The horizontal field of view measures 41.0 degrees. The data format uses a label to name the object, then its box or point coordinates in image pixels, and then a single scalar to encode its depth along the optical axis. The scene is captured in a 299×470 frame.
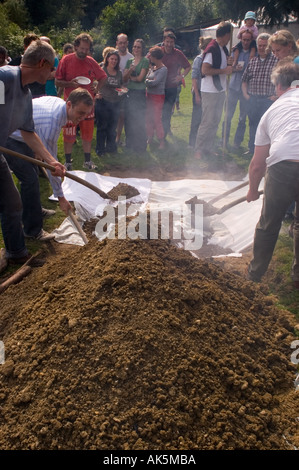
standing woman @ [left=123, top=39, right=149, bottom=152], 7.46
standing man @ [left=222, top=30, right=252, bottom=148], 7.52
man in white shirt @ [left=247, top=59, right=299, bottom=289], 3.28
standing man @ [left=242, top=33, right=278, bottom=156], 6.82
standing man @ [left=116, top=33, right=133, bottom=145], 7.71
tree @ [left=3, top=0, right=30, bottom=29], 22.03
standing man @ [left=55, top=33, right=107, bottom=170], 6.52
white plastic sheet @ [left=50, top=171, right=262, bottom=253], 4.88
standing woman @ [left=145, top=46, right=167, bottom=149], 7.32
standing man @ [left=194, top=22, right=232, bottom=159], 6.69
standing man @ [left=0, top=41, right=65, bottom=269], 3.31
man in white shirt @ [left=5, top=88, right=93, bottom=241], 4.20
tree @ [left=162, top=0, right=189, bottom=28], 31.49
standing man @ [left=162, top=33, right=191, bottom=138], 7.69
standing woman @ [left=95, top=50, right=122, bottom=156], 7.12
